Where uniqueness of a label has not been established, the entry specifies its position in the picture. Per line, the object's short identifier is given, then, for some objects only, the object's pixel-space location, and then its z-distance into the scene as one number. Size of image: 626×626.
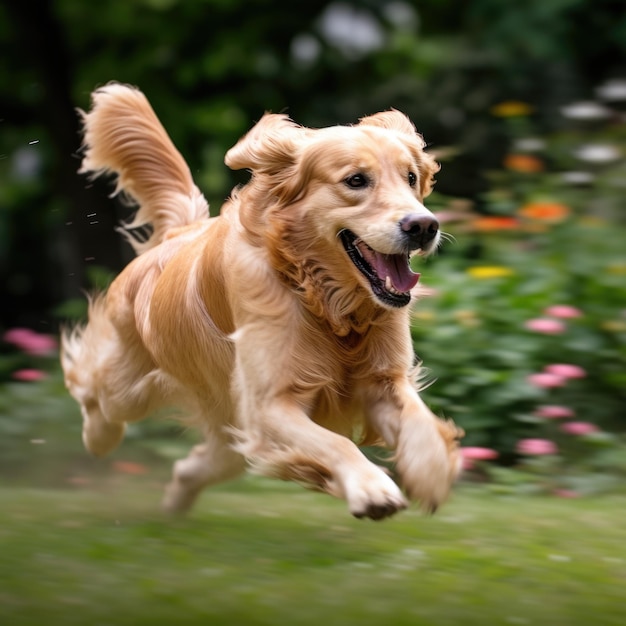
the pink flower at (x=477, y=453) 6.02
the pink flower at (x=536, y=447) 5.96
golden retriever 3.97
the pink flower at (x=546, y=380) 6.05
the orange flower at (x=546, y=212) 6.82
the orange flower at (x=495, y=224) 6.89
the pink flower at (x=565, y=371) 6.07
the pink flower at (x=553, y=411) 6.11
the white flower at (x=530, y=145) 7.44
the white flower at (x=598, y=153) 7.11
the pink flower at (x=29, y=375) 7.55
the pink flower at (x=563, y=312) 6.28
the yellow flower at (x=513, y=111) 7.48
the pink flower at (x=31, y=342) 7.93
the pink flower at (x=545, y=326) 6.27
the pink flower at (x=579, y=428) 6.05
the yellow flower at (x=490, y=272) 6.73
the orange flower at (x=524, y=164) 7.23
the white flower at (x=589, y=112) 7.23
